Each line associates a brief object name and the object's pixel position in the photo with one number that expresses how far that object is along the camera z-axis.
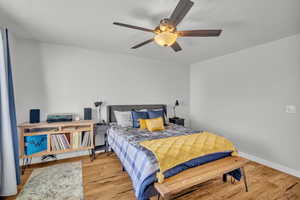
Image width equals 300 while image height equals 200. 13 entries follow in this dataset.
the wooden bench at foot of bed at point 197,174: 1.46
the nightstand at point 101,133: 3.12
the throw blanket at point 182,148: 1.65
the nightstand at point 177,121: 4.16
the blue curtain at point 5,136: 1.91
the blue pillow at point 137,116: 3.12
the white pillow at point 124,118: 3.23
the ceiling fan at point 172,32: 1.60
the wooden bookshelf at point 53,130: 2.51
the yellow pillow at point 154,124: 2.88
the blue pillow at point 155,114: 3.26
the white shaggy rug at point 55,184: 1.93
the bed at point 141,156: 1.58
